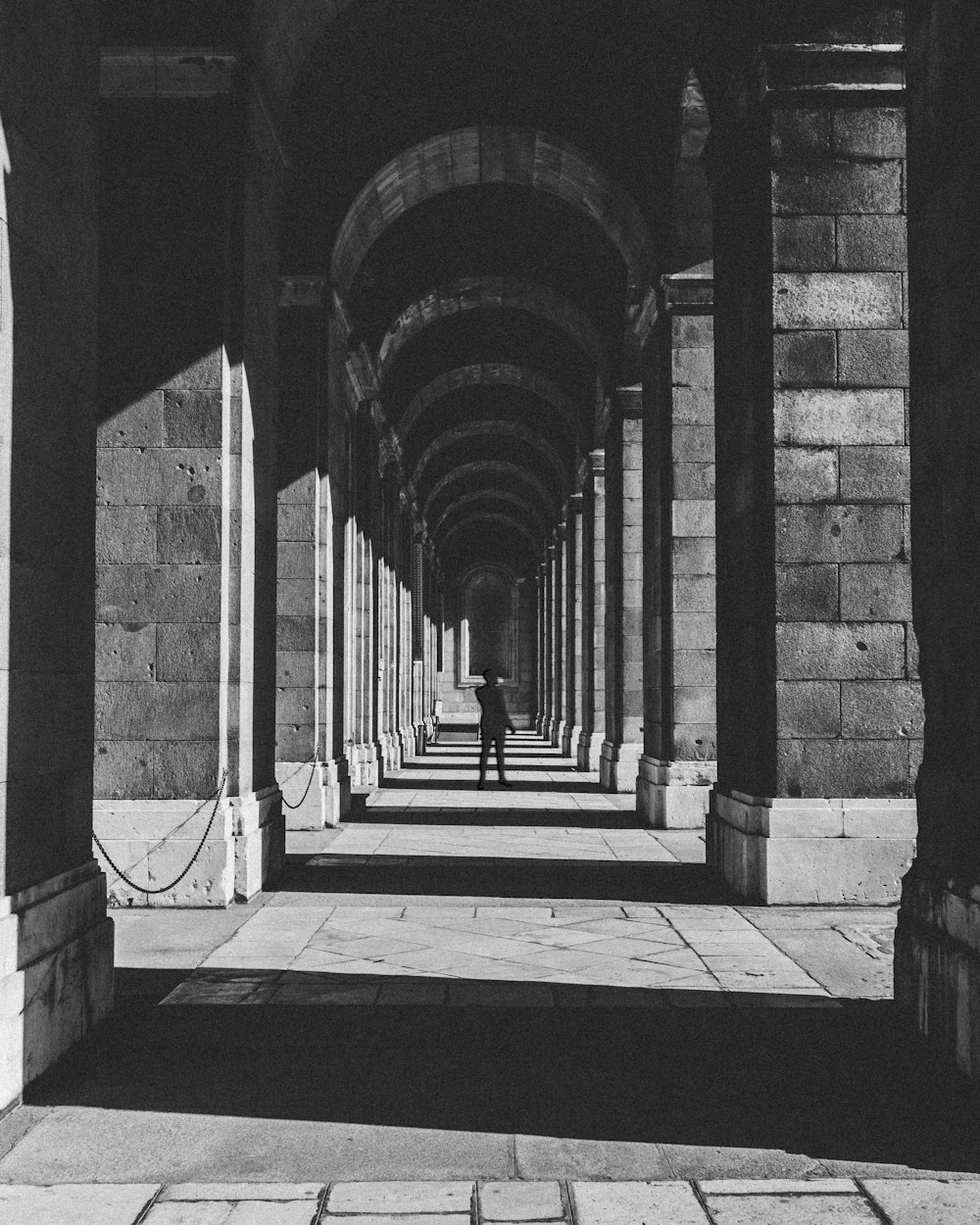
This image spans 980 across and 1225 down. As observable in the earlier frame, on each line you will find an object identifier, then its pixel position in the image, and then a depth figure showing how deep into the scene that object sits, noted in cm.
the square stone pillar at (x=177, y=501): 807
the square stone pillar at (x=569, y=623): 2523
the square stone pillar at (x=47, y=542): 439
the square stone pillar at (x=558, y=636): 2861
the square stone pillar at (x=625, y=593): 1605
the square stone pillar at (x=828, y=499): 795
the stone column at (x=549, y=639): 3192
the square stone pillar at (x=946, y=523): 466
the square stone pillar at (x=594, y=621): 2058
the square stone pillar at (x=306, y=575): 1208
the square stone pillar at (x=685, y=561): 1202
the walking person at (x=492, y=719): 1769
